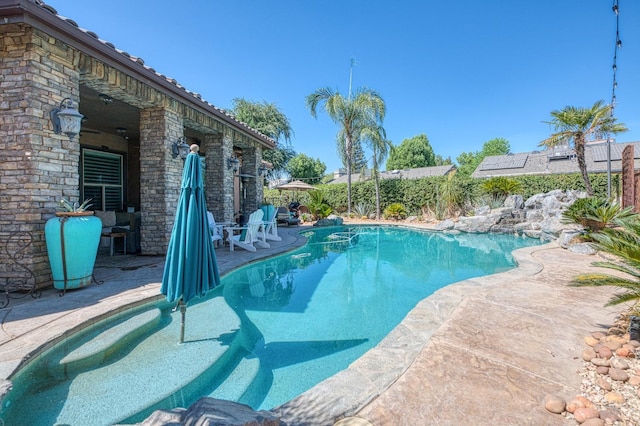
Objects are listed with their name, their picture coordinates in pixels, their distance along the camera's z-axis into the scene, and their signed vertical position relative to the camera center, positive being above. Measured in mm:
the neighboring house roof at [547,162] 22984 +3973
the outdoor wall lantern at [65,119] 4254 +1297
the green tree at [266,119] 26266 +7993
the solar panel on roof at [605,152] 22752 +4319
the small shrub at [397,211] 17594 -219
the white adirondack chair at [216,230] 7772 -605
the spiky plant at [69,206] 4203 +42
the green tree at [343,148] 17467 +3564
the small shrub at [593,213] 7108 -157
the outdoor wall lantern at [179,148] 6898 +1406
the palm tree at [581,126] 10672 +2985
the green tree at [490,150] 53844 +10493
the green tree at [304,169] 36625 +4882
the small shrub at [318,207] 16766 +45
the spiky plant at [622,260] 2717 -491
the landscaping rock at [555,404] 1854 -1261
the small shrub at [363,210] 18975 -160
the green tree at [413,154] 45062 +8127
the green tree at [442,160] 60259 +9696
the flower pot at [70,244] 4043 -484
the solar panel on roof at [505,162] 28062 +4451
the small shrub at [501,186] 15086 +1053
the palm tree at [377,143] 16609 +3631
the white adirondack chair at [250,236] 7801 -776
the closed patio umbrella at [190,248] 3068 -424
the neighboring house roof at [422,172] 35375 +4400
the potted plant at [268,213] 9898 -168
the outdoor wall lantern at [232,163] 9469 +1462
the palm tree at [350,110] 16562 +5493
